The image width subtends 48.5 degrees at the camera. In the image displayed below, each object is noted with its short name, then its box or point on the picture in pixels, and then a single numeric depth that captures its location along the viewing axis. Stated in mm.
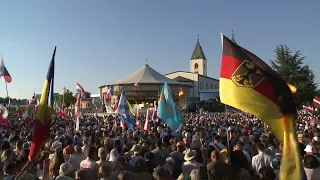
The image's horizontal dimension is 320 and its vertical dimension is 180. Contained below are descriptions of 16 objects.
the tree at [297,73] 40438
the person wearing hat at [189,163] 6289
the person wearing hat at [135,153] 6695
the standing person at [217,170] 4724
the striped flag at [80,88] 25297
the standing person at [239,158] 6613
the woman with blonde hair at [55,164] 5793
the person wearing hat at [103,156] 6234
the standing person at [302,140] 8153
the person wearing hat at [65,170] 5277
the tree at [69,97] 110312
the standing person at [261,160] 6527
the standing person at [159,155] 7234
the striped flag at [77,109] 16434
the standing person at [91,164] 5959
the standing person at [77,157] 6943
